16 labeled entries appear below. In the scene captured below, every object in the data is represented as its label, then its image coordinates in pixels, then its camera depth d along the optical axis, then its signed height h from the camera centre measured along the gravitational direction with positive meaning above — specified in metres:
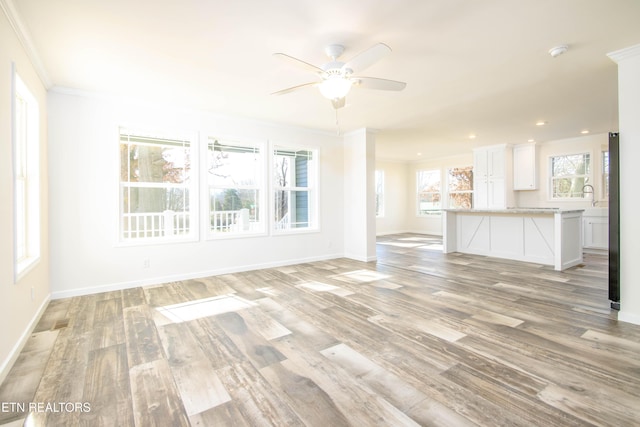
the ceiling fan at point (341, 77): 2.44 +1.19
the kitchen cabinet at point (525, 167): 7.52 +1.06
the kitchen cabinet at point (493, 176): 7.69 +0.86
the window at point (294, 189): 5.57 +0.43
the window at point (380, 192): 10.38 +0.63
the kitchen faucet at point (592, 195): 6.85 +0.29
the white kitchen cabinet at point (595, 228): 6.62 -0.45
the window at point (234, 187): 4.92 +0.42
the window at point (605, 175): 6.68 +0.74
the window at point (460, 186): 9.45 +0.74
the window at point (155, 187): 4.27 +0.37
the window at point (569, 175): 7.05 +0.81
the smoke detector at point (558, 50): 2.79 +1.50
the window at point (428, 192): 10.30 +0.63
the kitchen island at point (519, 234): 5.05 -0.49
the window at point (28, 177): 2.86 +0.38
